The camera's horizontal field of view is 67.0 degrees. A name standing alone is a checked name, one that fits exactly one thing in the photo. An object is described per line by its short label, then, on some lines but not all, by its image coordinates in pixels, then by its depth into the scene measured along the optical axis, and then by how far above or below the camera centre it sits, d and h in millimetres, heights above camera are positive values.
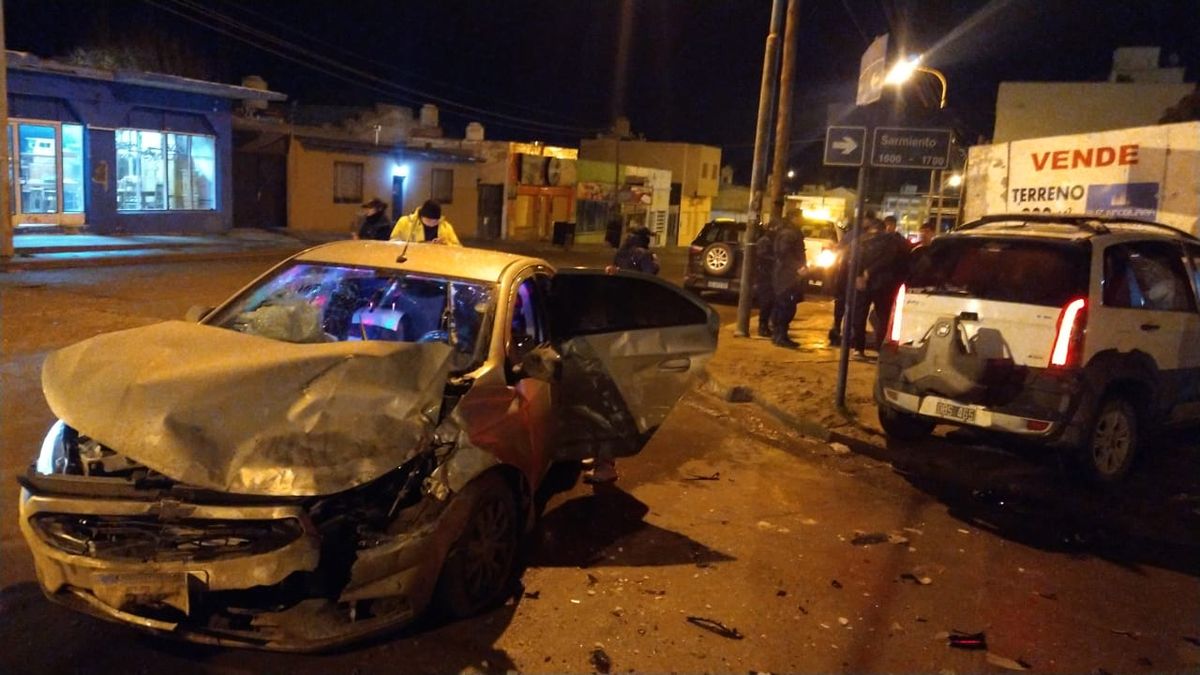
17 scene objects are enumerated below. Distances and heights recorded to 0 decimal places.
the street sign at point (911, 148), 8102 +966
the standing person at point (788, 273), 12180 -357
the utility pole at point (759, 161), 12672 +1185
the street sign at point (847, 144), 8484 +992
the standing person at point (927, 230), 13261 +391
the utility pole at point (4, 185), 16781 +100
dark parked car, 17562 -351
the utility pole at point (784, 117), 12969 +1922
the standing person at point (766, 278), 13398 -505
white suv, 6363 -518
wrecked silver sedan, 3396 -1060
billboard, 9320 +1072
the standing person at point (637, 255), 10836 -229
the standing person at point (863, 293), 11477 -530
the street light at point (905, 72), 13117 +2723
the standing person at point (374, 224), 9938 -76
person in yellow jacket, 8918 -72
